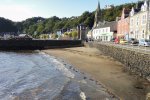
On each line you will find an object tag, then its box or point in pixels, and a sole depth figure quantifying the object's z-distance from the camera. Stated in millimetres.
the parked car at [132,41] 19436
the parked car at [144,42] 16629
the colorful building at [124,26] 27587
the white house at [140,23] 22326
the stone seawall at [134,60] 9673
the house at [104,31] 34913
